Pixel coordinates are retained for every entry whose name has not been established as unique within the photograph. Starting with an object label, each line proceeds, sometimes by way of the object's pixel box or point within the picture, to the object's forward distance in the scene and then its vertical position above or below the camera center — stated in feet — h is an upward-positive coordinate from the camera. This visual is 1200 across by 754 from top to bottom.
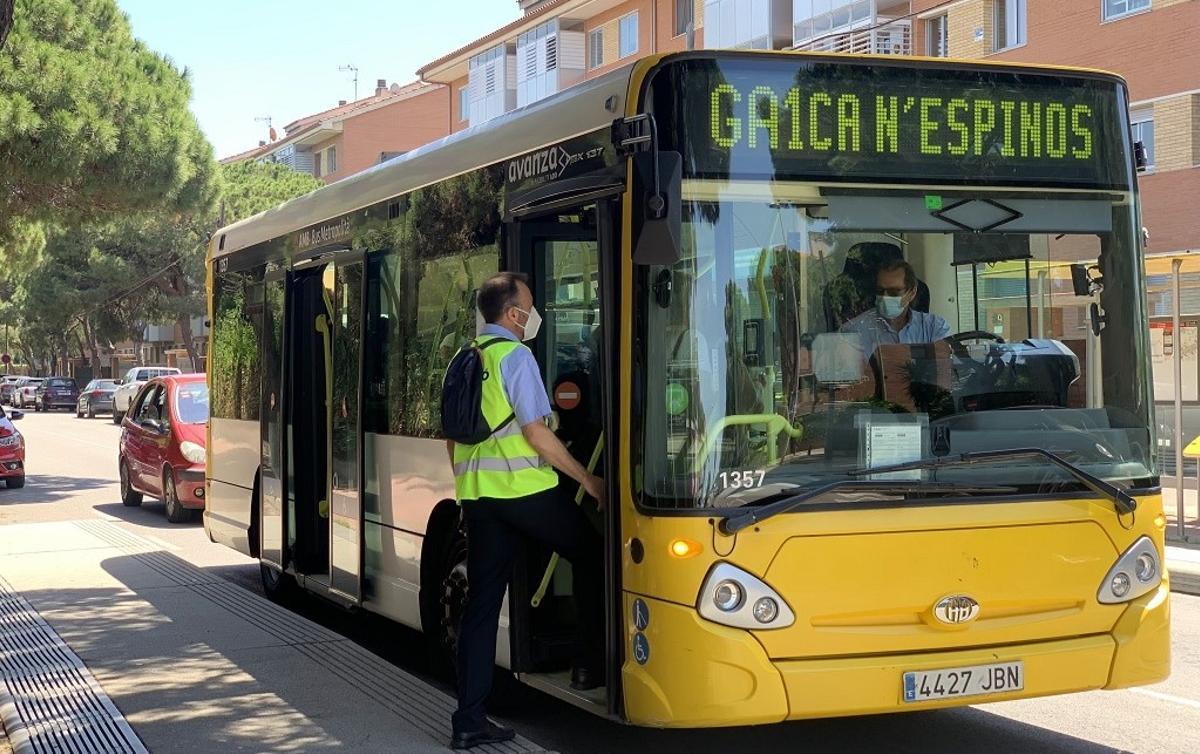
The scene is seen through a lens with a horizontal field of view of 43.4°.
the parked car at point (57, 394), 219.41 +2.80
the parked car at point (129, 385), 166.20 +3.04
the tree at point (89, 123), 70.79 +14.50
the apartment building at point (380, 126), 236.84 +44.45
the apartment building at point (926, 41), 82.02 +25.43
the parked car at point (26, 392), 227.20 +3.39
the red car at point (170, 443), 57.26 -1.24
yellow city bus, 17.47 +0.15
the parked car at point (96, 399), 187.32 +1.75
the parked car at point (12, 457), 74.54 -2.10
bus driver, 18.19 +0.99
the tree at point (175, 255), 203.00 +21.84
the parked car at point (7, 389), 237.25 +3.90
